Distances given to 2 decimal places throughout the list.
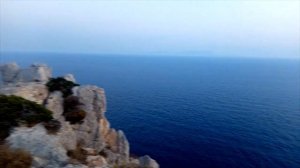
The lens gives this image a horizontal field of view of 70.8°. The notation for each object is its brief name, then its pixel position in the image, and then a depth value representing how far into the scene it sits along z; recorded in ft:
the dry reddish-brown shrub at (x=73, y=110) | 85.99
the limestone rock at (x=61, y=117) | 62.75
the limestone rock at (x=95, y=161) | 52.43
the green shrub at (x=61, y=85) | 90.46
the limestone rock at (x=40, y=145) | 47.37
